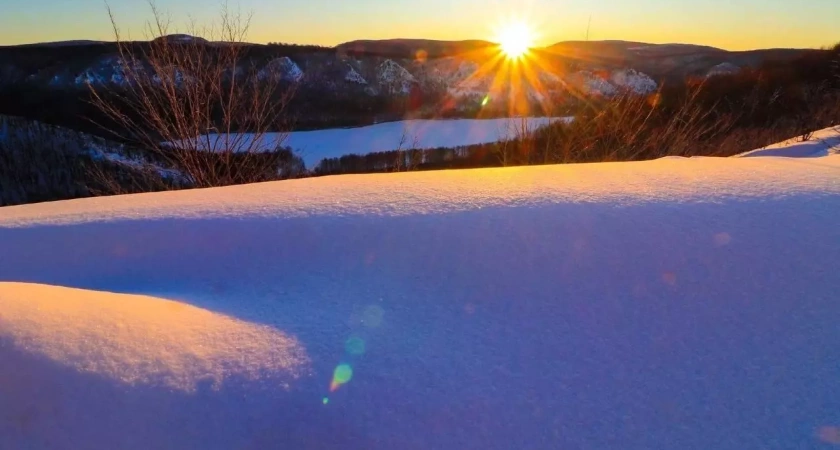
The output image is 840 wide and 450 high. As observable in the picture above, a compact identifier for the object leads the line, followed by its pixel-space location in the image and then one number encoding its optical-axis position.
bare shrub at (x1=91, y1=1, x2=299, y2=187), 7.65
